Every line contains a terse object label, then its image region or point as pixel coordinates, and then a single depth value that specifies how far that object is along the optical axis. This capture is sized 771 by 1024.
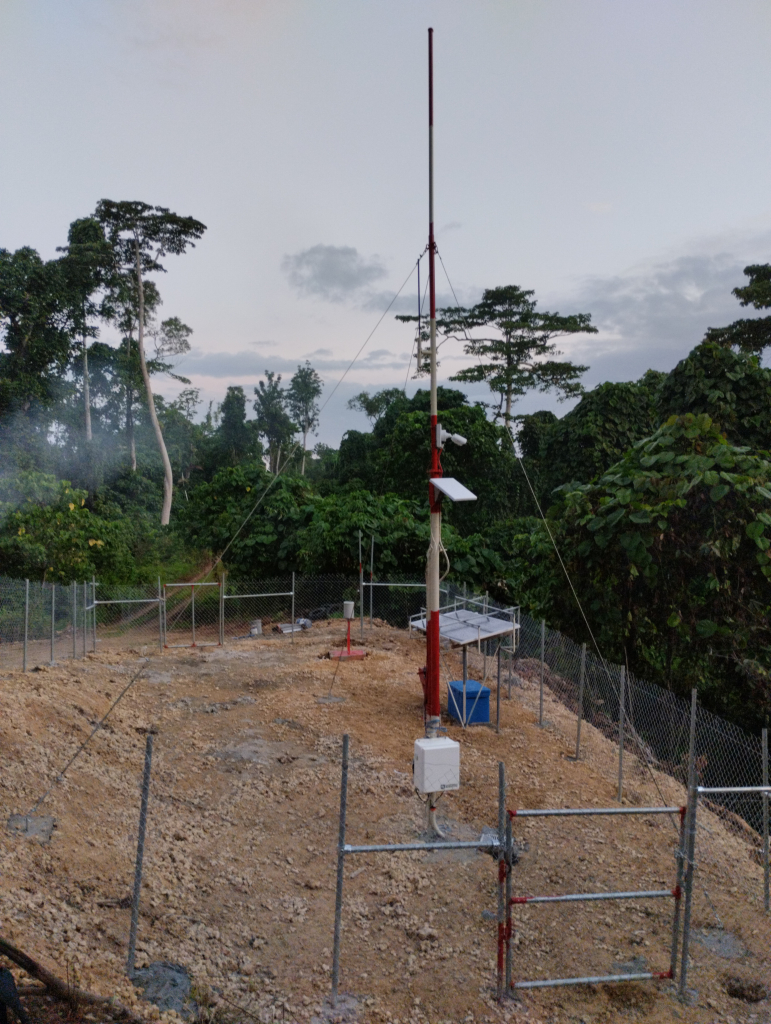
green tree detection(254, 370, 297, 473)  55.62
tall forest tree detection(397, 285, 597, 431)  40.75
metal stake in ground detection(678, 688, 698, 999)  5.47
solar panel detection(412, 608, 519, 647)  11.75
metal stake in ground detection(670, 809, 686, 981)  5.61
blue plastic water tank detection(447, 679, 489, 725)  12.02
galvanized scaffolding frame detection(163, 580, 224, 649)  17.97
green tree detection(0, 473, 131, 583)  23.52
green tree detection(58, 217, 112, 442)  35.25
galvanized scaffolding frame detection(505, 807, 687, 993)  5.26
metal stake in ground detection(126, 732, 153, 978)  5.36
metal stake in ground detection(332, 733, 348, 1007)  5.46
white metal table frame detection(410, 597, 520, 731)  11.76
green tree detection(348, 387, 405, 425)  56.65
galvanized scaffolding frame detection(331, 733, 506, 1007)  5.35
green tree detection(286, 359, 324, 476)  59.62
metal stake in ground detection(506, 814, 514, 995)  5.34
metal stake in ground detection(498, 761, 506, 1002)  5.50
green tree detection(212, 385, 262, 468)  50.19
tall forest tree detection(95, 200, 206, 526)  36.50
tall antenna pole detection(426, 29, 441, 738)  8.42
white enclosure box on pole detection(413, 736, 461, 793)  7.45
